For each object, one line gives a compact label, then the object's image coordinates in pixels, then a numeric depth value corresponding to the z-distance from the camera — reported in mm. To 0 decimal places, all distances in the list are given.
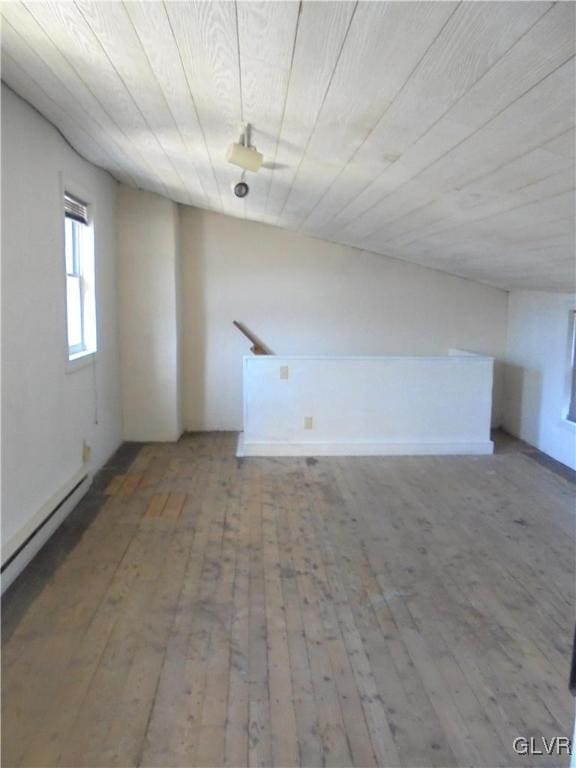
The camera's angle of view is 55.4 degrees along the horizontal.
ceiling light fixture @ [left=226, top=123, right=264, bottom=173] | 2328
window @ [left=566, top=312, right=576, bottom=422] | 4457
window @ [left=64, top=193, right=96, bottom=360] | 3797
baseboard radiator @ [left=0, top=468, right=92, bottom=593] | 2506
